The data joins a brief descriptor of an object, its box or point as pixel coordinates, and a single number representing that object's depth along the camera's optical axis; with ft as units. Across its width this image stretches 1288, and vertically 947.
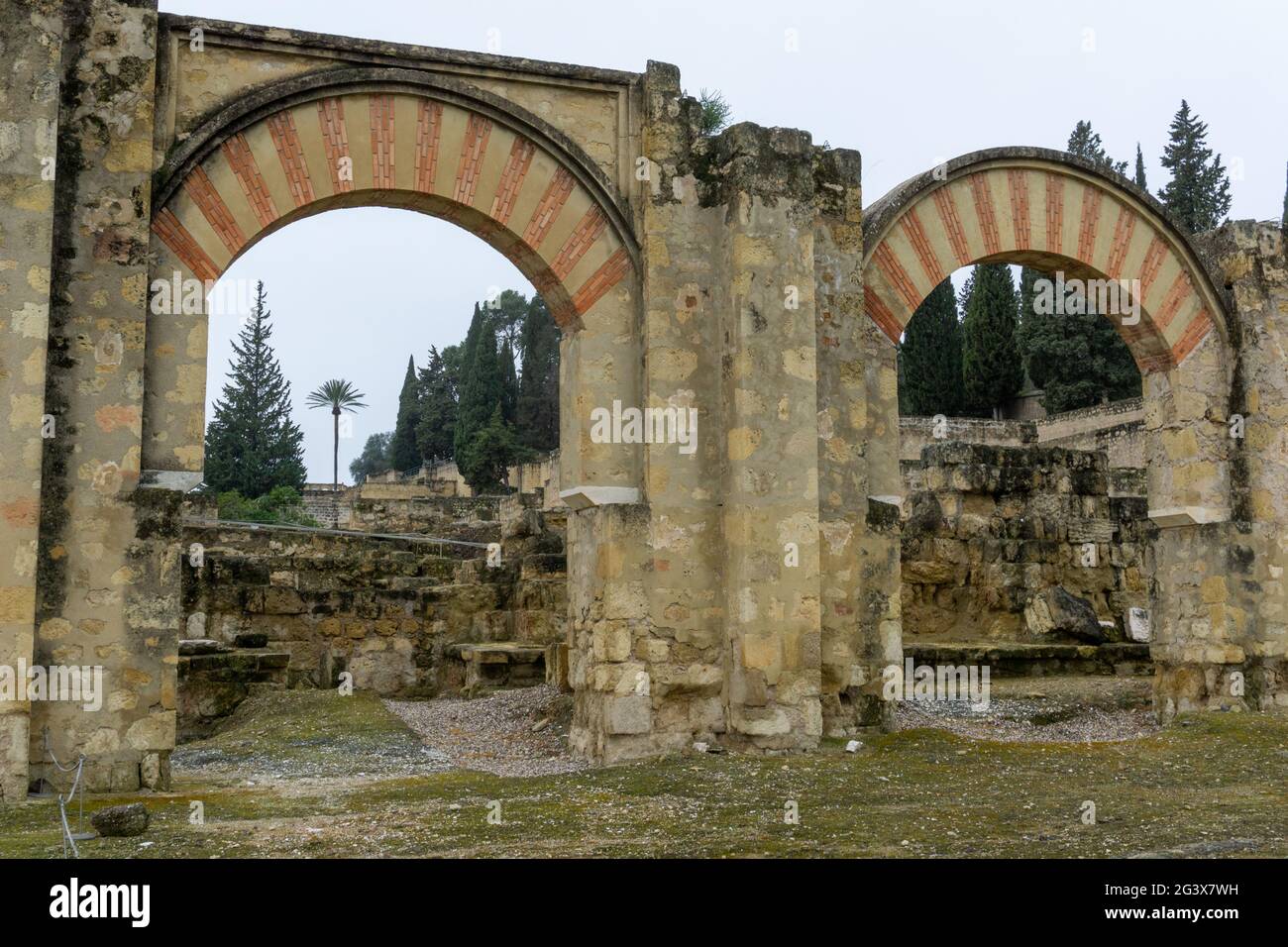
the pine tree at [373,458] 250.57
